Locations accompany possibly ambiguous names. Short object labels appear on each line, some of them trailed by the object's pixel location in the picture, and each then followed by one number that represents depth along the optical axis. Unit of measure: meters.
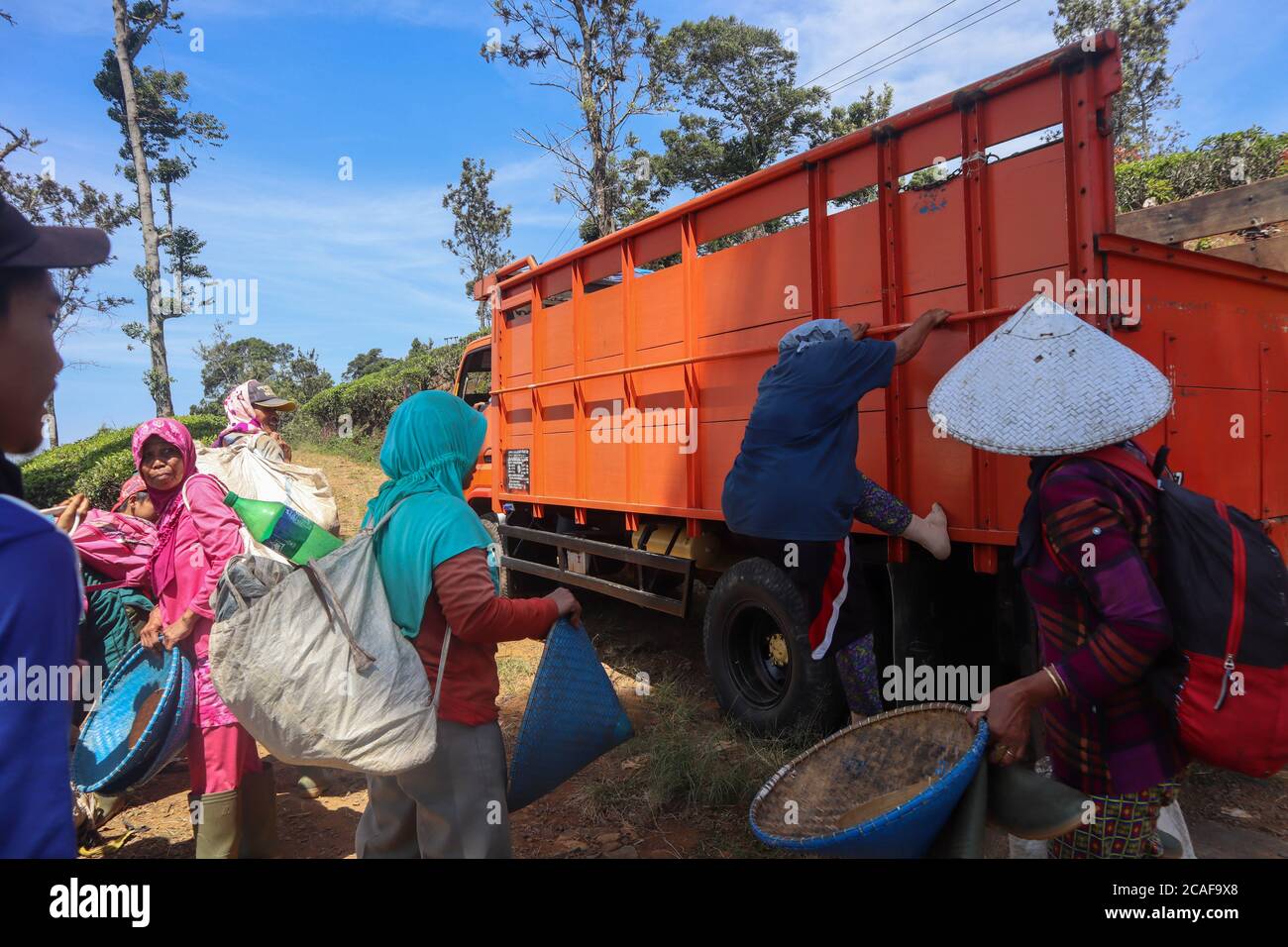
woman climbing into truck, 2.96
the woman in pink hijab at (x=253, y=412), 4.77
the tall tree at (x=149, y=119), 14.14
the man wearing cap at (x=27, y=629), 0.89
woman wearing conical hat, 1.46
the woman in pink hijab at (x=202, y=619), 2.82
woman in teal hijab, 2.00
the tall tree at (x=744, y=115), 19.38
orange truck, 2.79
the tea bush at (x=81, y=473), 10.07
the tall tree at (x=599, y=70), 14.88
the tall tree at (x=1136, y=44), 17.31
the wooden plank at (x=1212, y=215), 3.94
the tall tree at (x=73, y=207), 17.33
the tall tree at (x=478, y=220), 25.67
